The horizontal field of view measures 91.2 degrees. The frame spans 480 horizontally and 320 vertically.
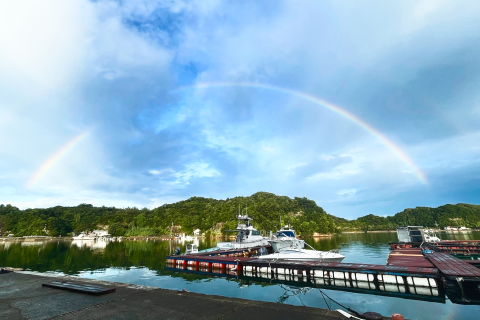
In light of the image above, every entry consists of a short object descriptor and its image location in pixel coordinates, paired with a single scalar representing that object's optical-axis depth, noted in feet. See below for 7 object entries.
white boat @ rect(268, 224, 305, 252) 140.97
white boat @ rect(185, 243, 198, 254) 137.39
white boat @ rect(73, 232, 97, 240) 418.49
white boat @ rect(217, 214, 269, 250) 166.30
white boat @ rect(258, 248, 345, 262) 106.63
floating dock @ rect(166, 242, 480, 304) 61.75
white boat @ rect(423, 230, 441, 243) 200.36
